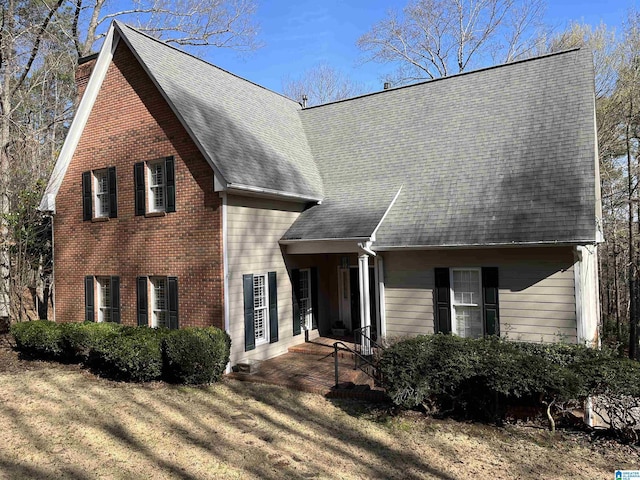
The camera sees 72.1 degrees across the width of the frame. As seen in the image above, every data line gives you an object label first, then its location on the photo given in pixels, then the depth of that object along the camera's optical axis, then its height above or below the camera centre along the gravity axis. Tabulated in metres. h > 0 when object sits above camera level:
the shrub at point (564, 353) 7.28 -1.89
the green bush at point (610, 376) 6.44 -2.02
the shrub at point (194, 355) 9.64 -2.18
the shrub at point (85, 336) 10.78 -1.88
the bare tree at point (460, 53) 26.07 +11.76
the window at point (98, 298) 13.10 -1.14
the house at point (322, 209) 10.10 +1.16
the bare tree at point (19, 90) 14.73 +7.35
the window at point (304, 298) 13.09 -1.41
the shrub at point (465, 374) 7.04 -2.12
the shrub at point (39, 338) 11.69 -2.05
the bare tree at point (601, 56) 20.81 +8.90
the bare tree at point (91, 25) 21.83 +11.95
